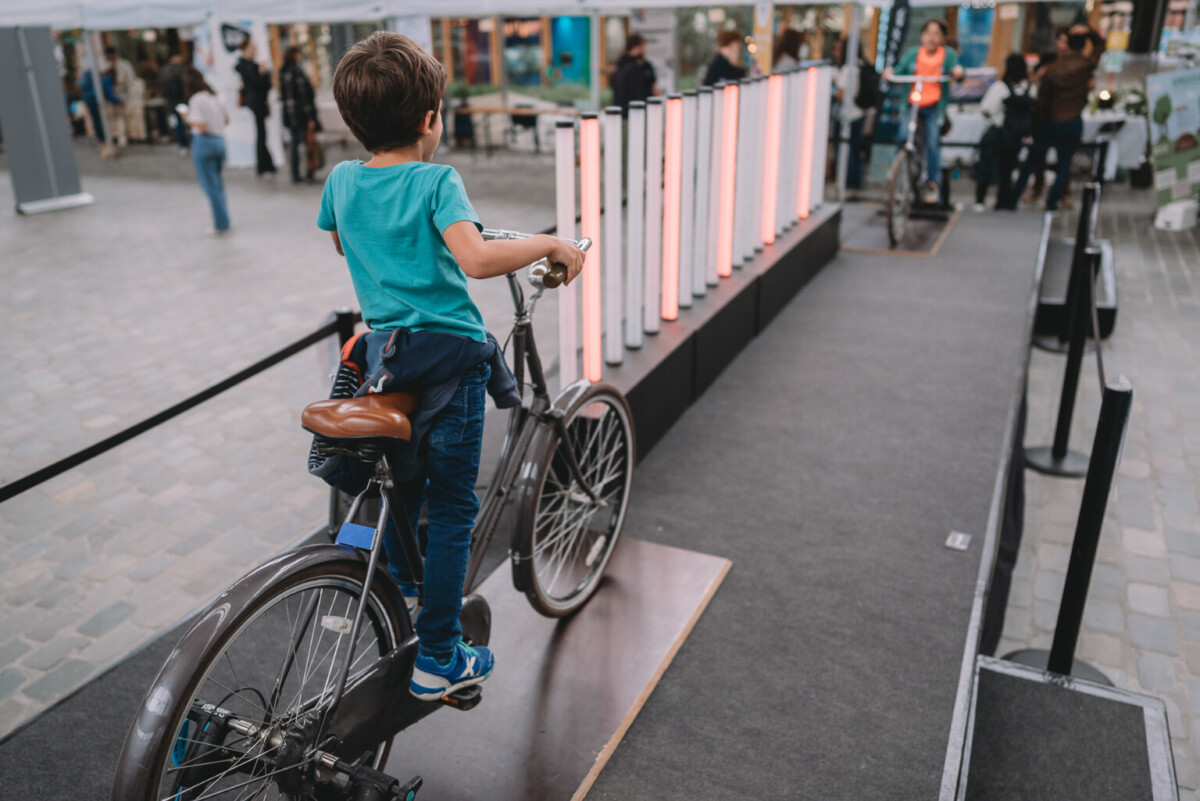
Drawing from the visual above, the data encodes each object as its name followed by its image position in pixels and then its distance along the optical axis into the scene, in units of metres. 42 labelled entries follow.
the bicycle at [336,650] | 1.57
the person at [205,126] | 8.59
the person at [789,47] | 9.48
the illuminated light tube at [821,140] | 6.25
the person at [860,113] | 9.57
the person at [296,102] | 11.74
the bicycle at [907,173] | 6.88
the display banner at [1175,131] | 8.25
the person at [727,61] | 8.00
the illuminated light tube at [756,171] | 5.04
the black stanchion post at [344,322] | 3.20
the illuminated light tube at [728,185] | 4.60
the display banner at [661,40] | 13.99
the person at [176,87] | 14.62
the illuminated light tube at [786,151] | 5.60
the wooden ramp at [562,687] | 2.25
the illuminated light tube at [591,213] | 3.26
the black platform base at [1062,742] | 2.35
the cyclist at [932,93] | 7.56
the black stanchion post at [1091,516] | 2.49
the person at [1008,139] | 8.94
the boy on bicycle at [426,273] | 1.78
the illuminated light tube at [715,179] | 4.44
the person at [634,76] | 9.81
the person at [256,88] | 12.06
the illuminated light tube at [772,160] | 5.34
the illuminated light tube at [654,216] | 3.79
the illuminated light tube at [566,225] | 3.05
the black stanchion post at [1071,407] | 4.05
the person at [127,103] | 15.64
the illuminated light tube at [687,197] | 4.10
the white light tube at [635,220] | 3.71
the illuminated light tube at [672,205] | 3.93
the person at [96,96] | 15.44
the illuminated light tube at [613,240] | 3.50
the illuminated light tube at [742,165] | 4.82
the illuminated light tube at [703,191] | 4.27
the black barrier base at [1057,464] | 4.46
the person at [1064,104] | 8.17
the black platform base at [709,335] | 3.85
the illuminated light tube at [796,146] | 5.76
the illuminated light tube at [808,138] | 6.03
